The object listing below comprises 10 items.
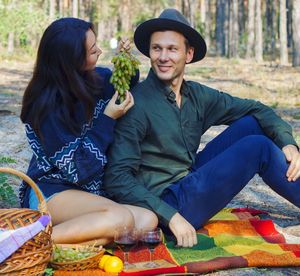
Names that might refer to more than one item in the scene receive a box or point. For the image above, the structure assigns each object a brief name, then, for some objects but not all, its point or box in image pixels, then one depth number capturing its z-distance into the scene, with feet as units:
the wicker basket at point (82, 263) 13.17
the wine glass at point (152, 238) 13.23
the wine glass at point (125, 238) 13.17
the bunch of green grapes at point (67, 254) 13.19
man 14.79
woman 13.78
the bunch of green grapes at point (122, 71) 14.39
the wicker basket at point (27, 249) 11.36
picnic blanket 13.78
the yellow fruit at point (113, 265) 13.19
